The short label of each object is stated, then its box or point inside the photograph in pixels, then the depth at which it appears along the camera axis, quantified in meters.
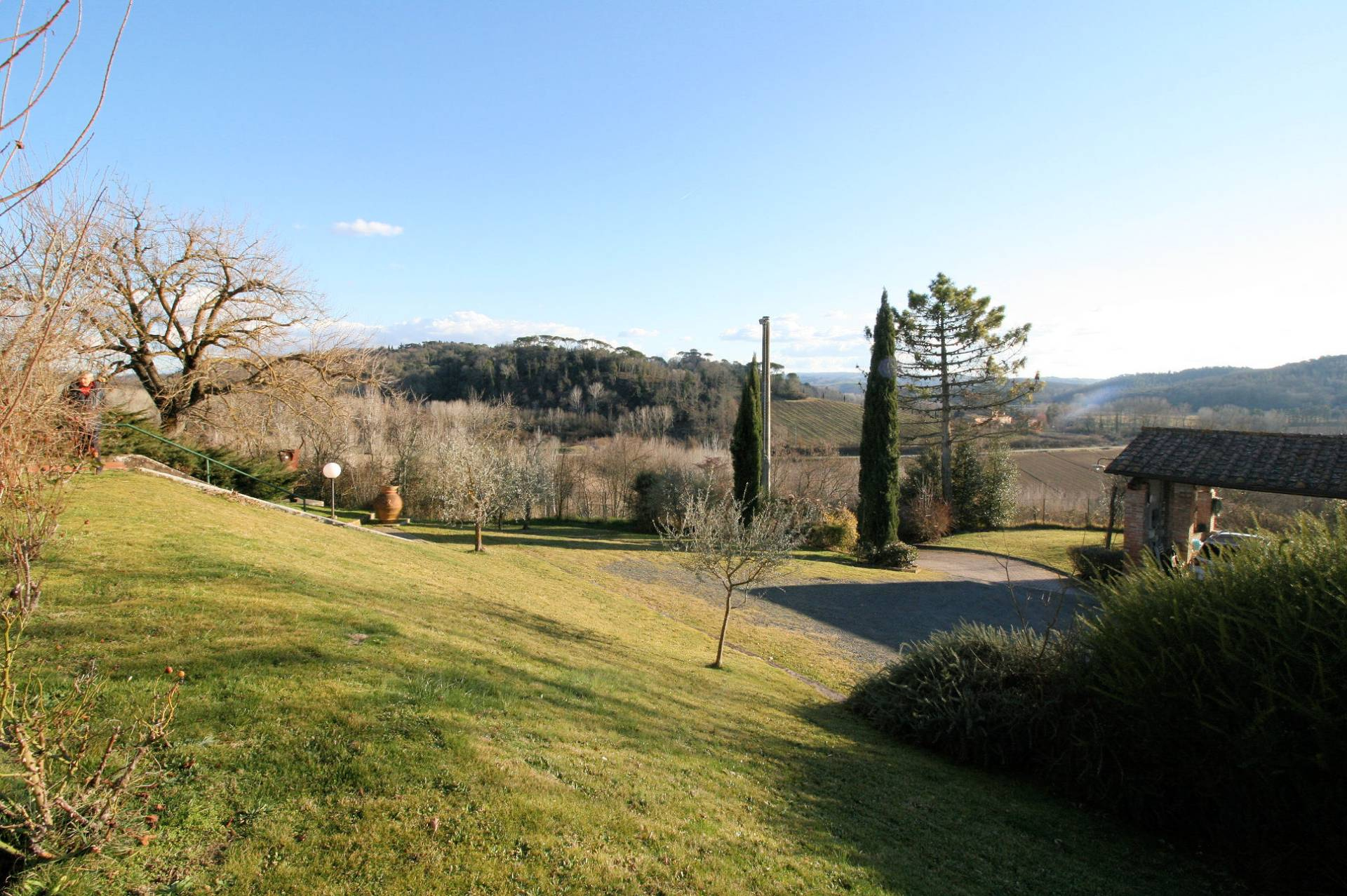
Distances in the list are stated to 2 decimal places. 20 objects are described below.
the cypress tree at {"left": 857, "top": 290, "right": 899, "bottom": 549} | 23.77
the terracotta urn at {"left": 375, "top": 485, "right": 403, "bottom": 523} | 24.59
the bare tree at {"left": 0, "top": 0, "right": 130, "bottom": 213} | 1.74
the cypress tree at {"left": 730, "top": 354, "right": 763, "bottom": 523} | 24.83
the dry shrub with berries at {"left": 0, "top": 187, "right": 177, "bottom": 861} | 2.35
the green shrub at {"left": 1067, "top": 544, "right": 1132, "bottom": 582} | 18.19
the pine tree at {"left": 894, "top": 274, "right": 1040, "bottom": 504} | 30.88
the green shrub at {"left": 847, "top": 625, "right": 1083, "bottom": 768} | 7.12
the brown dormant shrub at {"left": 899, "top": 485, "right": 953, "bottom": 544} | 27.67
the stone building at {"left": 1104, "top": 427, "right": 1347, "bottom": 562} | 16.17
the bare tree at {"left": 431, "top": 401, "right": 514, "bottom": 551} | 17.38
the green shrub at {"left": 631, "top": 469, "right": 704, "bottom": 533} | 26.95
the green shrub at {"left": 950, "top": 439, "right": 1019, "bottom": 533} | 30.25
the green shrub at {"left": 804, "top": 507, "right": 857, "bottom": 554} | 25.25
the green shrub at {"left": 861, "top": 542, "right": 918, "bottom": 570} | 21.66
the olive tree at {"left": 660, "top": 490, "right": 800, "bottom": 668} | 9.90
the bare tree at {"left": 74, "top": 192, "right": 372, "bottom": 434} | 15.10
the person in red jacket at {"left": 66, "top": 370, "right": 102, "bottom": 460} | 8.76
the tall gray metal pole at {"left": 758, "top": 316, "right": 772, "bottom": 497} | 24.56
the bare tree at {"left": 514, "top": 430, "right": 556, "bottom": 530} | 27.23
